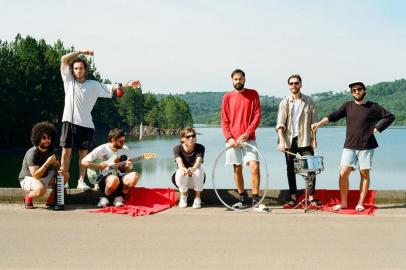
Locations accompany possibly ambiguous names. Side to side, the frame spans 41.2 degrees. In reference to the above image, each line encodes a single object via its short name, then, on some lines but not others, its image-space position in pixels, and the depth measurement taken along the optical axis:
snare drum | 7.36
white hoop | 7.42
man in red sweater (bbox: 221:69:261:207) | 7.64
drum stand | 7.42
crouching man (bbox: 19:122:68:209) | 7.41
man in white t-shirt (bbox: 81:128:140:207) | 7.65
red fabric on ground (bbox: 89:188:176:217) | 7.42
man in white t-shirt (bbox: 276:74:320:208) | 7.71
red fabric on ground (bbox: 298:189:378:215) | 7.81
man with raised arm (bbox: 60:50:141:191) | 7.98
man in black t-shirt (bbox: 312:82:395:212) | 7.47
